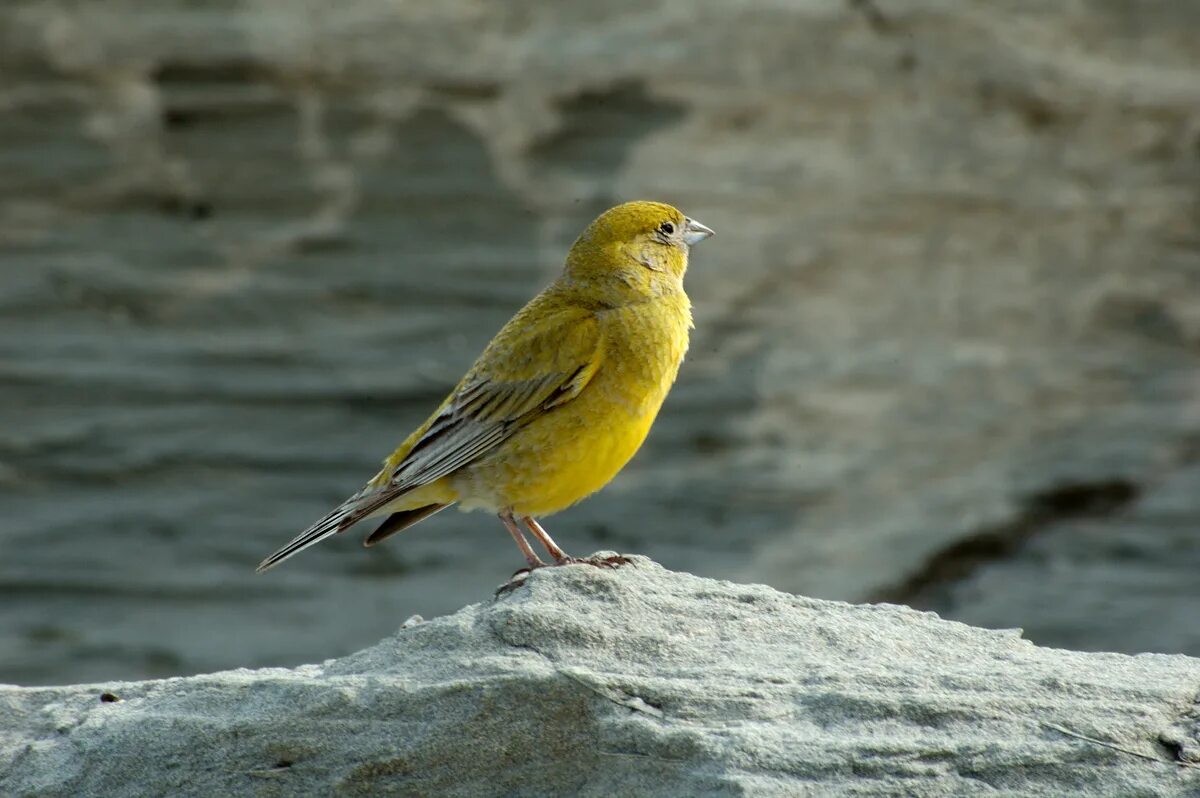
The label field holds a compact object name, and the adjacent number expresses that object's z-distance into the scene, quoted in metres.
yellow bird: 8.80
